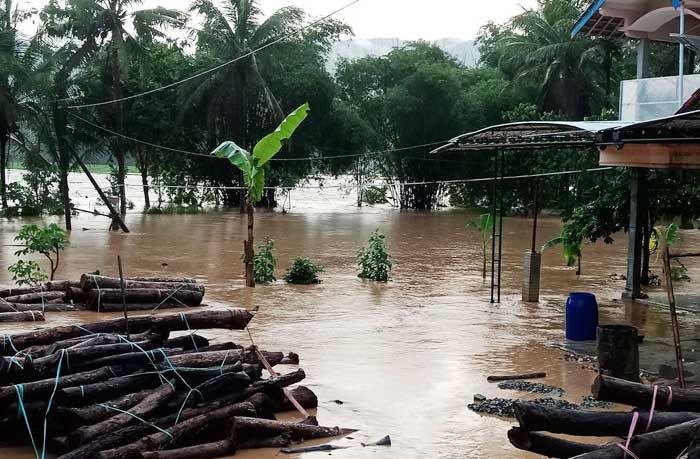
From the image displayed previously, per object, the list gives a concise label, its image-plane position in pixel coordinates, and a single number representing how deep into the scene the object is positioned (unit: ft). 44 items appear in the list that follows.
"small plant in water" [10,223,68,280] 52.08
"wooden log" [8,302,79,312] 42.14
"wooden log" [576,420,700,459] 16.12
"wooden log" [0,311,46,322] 40.37
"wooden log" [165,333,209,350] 27.55
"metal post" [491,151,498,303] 50.14
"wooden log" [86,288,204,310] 43.24
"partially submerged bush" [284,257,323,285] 56.90
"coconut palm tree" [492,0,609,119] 118.62
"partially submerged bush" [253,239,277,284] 56.65
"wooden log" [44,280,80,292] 46.07
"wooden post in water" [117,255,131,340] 26.37
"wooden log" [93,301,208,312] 43.45
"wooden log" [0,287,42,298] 44.04
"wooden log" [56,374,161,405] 23.27
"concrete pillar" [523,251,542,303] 49.60
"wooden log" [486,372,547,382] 31.96
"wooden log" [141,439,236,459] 22.03
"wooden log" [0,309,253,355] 26.46
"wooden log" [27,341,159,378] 24.13
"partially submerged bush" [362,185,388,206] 138.72
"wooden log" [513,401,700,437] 16.78
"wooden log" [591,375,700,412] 16.97
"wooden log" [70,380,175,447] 22.05
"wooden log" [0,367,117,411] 22.91
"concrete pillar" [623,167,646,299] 49.65
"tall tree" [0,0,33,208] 93.50
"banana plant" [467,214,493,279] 61.06
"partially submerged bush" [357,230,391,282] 58.18
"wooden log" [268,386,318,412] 27.40
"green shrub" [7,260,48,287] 48.70
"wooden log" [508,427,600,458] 17.29
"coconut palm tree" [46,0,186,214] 101.71
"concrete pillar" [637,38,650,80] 54.85
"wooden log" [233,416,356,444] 23.84
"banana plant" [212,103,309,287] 53.42
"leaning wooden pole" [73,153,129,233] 87.19
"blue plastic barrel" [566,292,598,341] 38.75
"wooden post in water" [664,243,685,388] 25.70
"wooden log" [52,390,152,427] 22.61
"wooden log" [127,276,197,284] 45.97
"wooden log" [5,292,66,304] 43.52
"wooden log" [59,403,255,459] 21.56
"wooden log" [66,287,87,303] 44.60
